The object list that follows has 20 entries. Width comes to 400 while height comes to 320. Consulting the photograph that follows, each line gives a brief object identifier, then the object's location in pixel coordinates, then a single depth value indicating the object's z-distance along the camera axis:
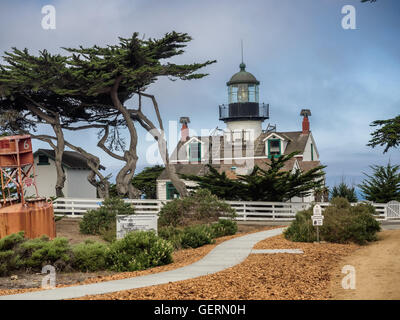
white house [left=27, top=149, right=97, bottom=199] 41.81
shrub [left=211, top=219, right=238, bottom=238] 23.98
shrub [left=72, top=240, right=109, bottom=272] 15.78
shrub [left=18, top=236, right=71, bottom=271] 15.53
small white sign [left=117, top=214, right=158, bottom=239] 19.86
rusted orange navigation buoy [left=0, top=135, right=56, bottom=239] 20.47
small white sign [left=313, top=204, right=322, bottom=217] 18.83
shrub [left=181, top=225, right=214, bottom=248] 20.12
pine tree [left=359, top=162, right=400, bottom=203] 38.47
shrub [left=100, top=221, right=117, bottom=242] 22.80
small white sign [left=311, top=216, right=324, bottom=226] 19.00
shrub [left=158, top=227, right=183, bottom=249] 20.31
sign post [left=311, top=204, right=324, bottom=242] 18.94
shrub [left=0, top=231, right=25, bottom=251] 15.70
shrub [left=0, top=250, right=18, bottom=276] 15.00
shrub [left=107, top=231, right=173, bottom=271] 15.42
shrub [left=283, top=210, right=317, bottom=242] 20.48
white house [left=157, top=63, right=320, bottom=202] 44.91
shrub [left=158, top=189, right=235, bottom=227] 26.64
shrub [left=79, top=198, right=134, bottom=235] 27.27
